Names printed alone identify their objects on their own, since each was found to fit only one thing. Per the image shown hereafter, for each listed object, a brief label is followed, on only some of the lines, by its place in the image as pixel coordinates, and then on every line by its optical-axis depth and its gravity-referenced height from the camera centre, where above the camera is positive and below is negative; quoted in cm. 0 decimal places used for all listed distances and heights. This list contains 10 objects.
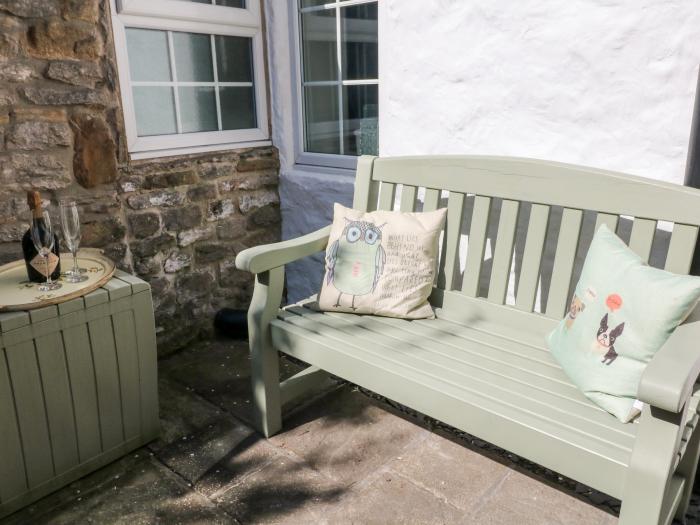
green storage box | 190 -99
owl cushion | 224 -64
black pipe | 190 -20
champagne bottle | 202 -56
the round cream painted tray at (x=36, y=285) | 192 -65
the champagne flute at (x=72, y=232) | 205 -47
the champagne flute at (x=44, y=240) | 201 -49
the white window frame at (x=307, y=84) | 312 +5
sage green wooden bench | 140 -83
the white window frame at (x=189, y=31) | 274 +28
